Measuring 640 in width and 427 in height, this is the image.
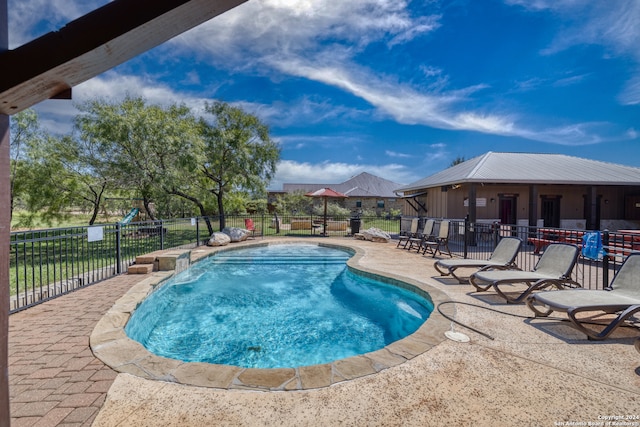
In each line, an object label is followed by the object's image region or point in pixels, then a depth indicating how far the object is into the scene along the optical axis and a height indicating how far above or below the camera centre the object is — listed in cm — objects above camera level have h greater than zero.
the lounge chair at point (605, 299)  319 -113
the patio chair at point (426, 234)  976 -98
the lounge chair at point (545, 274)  440 -113
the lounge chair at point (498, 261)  556 -114
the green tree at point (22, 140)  1204 +306
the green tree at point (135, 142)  1090 +264
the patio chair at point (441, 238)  929 -103
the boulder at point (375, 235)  1266 -129
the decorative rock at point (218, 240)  1092 -129
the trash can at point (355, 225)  1495 -96
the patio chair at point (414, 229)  1110 -91
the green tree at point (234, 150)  1359 +285
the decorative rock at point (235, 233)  1191 -113
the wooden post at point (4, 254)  116 -20
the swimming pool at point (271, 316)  422 -213
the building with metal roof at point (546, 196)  1342 +59
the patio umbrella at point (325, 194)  1438 +69
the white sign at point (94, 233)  514 -49
